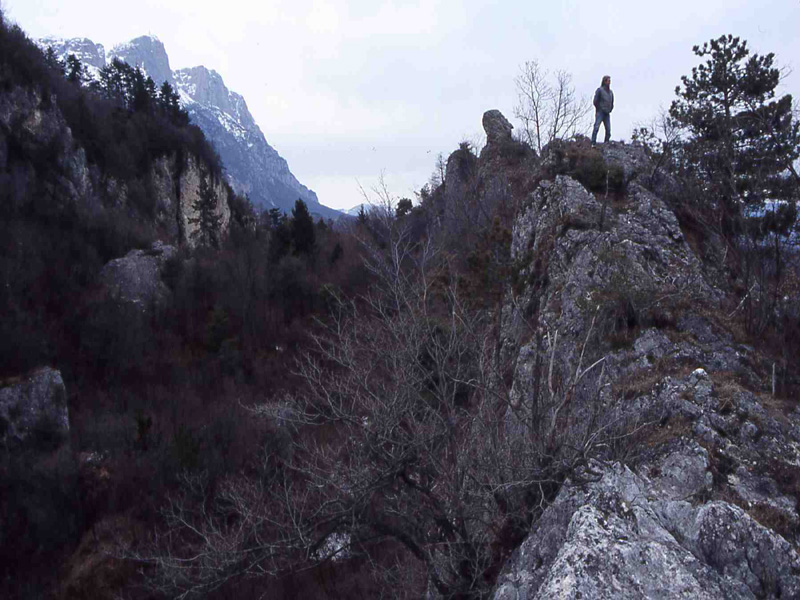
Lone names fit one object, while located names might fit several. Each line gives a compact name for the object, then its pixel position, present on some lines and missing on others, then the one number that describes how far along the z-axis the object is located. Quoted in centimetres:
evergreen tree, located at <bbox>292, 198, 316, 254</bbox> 3384
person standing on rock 1344
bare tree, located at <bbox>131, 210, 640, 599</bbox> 675
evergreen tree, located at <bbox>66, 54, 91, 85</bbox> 4632
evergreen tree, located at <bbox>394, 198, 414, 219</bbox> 3606
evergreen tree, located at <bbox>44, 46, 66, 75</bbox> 4312
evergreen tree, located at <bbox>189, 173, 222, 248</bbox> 4219
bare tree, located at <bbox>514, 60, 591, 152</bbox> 2342
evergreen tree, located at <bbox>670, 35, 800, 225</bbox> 1162
